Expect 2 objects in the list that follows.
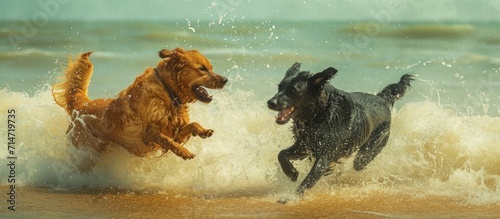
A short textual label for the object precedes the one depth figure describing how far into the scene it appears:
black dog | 12.16
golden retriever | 12.46
